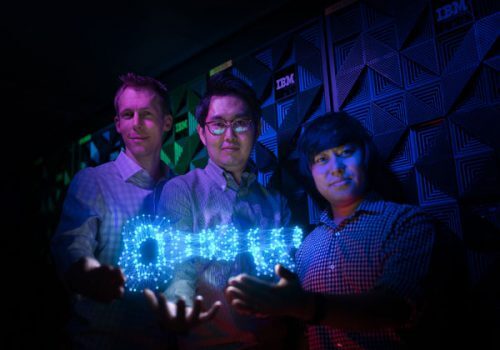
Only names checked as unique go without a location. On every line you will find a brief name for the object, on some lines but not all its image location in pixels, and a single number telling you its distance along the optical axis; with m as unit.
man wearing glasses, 2.18
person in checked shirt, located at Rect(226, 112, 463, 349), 1.56
